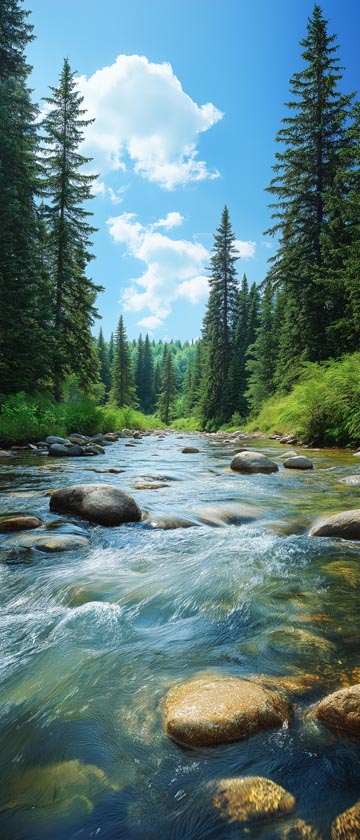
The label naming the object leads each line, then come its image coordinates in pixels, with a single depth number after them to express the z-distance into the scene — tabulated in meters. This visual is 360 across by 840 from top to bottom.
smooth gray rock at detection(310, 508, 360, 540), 4.17
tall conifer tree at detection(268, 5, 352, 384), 18.05
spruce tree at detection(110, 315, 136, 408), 48.91
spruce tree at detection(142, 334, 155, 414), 92.44
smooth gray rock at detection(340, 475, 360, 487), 6.94
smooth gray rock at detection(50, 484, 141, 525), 4.94
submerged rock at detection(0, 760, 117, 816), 1.33
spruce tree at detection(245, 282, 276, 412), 29.02
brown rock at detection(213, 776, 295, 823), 1.28
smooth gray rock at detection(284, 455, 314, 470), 8.99
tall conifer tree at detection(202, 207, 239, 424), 36.66
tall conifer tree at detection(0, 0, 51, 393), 13.49
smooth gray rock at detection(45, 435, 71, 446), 12.85
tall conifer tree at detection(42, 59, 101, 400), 19.33
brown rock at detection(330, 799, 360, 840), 1.19
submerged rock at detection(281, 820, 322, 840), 1.19
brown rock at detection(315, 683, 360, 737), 1.60
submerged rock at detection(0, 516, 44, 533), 4.44
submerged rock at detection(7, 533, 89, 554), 3.91
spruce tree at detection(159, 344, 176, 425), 69.70
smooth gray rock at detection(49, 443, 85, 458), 11.23
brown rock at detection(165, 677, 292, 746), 1.60
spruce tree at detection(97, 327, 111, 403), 74.38
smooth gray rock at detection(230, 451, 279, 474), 8.93
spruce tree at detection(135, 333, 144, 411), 92.75
